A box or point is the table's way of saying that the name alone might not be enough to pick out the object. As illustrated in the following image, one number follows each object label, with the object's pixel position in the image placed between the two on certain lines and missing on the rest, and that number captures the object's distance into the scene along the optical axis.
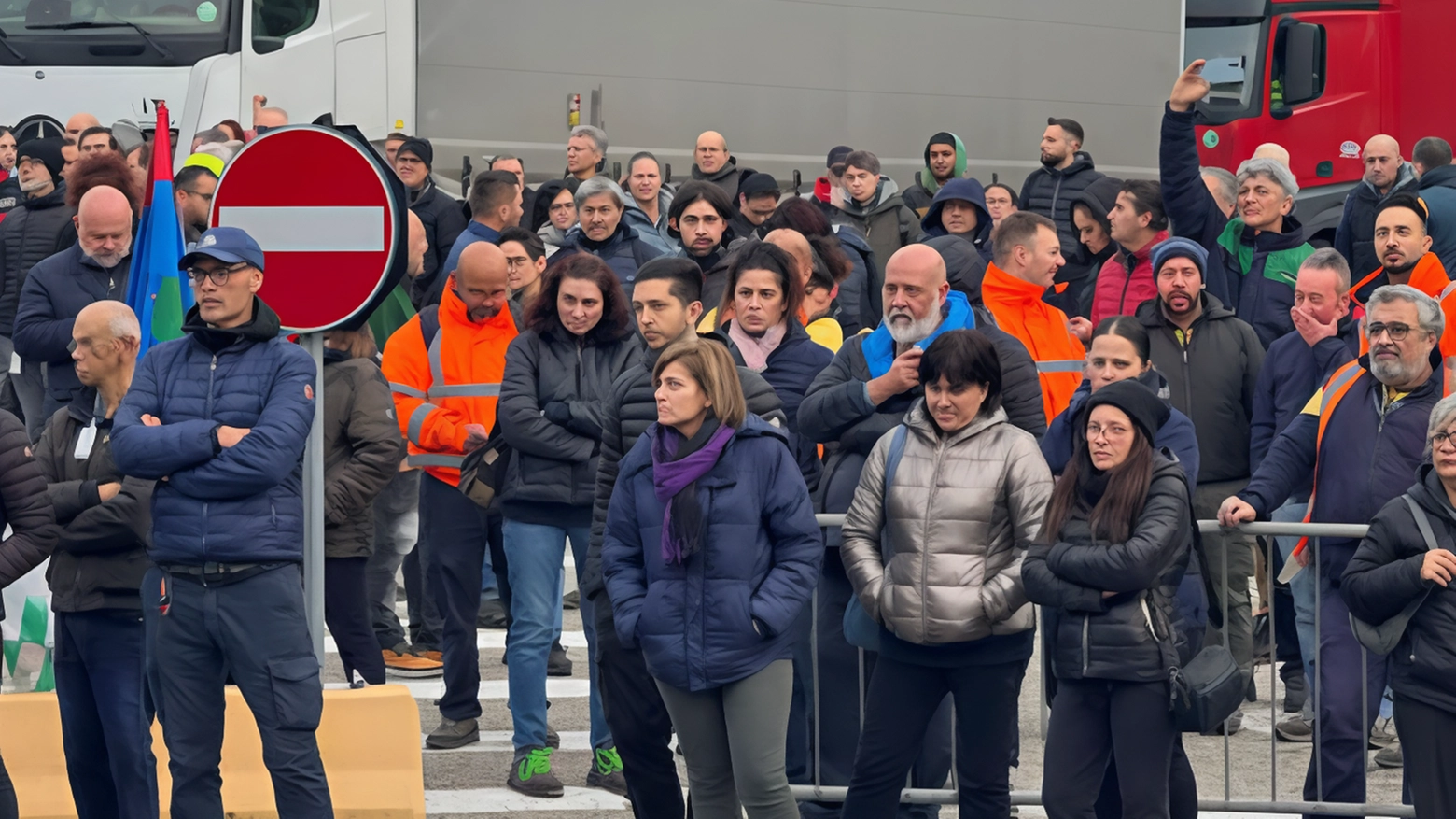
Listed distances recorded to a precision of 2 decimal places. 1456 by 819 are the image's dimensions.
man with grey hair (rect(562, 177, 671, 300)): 21.05
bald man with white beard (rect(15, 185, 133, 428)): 20.14
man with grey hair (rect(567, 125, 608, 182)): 26.36
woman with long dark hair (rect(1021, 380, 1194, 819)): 12.92
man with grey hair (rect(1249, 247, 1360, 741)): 17.64
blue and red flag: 16.03
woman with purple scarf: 12.83
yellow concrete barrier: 15.05
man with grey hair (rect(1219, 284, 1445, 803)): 15.04
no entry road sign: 14.09
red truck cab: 38.53
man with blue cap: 12.98
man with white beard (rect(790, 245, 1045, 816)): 14.55
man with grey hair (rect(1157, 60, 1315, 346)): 20.20
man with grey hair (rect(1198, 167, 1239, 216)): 23.27
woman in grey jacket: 13.37
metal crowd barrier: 14.80
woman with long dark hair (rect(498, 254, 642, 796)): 16.09
